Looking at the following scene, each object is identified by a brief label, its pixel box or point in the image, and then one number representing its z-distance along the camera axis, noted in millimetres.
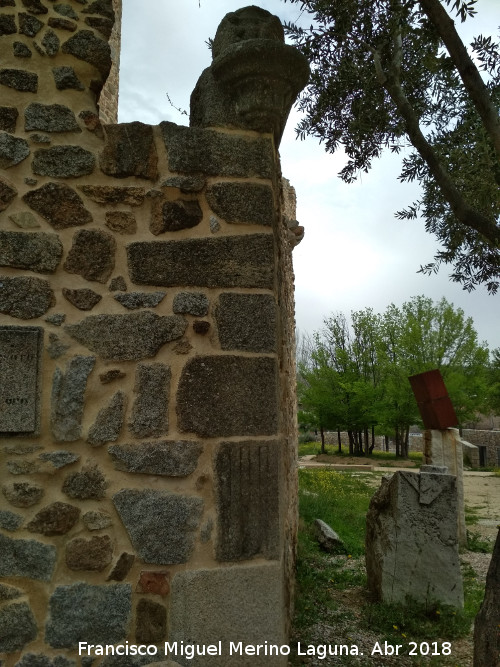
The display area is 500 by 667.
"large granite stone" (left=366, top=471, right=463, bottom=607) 4547
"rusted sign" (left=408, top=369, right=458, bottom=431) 7691
